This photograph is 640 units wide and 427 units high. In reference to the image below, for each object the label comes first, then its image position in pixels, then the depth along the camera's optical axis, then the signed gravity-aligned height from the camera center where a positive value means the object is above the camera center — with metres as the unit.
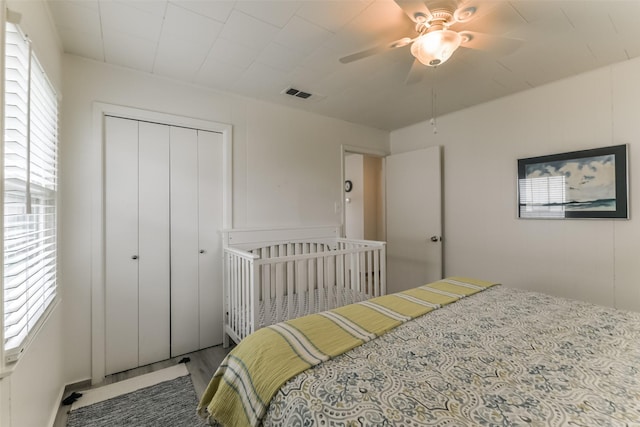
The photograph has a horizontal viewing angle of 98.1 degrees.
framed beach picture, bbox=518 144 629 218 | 2.15 +0.24
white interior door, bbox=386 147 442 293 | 3.28 -0.07
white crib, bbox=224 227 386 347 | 2.05 -0.53
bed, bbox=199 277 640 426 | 0.79 -0.55
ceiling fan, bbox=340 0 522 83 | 1.35 +0.97
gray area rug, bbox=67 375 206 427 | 1.63 -1.22
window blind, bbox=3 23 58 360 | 1.02 +0.09
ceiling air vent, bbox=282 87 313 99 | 2.56 +1.15
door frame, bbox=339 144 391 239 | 3.44 +0.63
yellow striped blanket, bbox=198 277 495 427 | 1.00 -0.55
